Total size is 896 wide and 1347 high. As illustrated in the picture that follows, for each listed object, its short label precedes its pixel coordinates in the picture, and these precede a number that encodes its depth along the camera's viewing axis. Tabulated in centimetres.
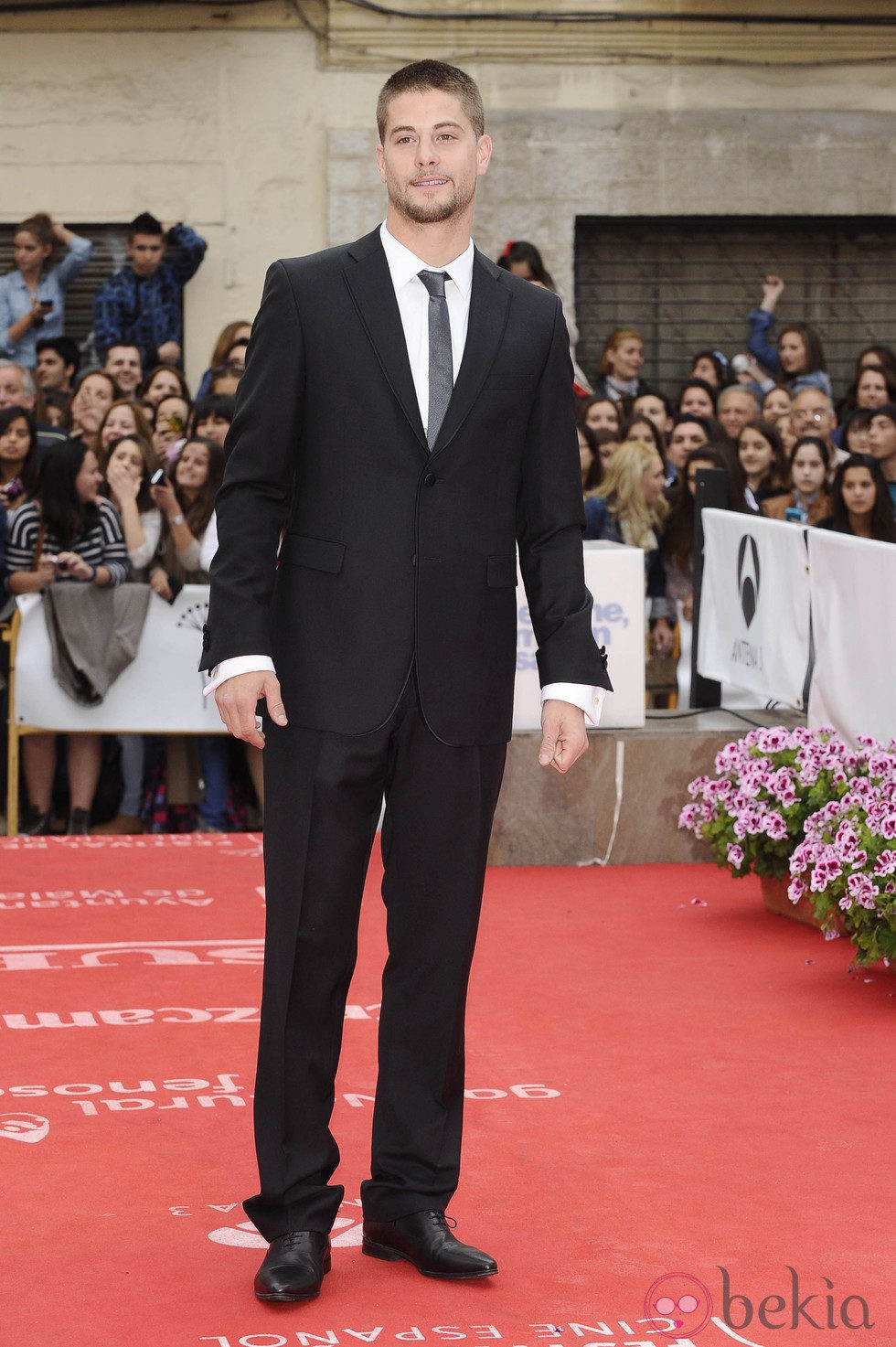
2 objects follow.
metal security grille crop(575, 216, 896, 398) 1341
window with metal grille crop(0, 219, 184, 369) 1288
